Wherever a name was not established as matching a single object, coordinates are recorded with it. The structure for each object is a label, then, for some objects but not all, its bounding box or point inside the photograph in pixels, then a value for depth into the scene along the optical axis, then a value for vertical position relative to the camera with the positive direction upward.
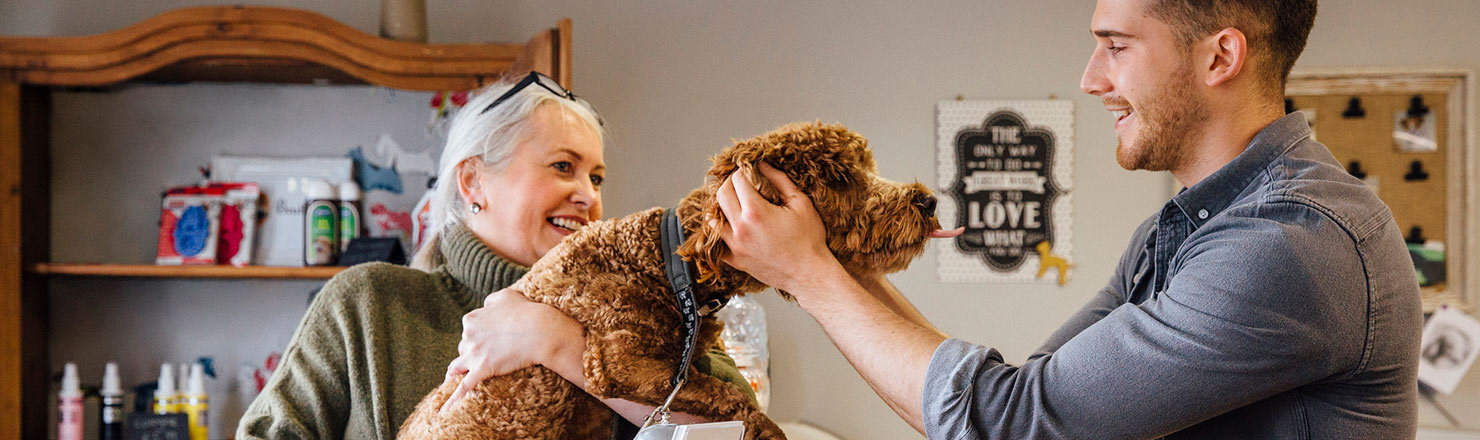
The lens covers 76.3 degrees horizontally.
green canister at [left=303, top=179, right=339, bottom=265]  2.48 -0.03
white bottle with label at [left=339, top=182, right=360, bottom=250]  2.56 +0.01
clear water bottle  2.38 -0.34
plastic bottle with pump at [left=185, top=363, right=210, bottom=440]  2.49 -0.49
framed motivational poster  2.97 +0.09
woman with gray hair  1.48 -0.10
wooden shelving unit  2.30 +0.38
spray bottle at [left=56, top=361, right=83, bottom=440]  2.46 -0.51
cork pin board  2.95 +0.22
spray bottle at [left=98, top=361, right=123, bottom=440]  2.48 -0.51
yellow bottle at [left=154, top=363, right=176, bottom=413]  2.48 -0.47
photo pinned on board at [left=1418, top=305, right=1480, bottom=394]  2.95 -0.41
